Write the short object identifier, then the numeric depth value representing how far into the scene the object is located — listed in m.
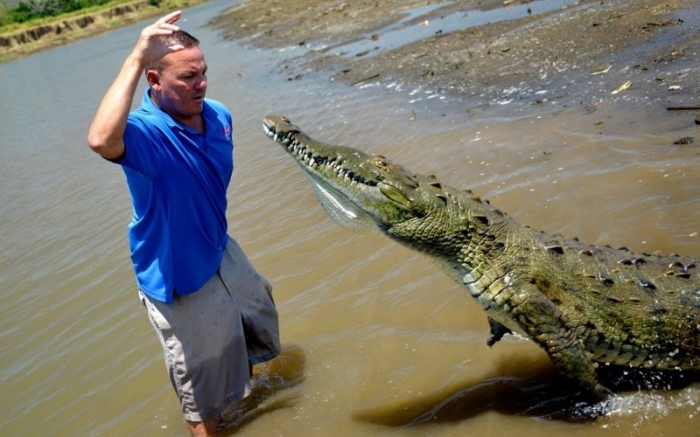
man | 3.00
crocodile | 3.05
